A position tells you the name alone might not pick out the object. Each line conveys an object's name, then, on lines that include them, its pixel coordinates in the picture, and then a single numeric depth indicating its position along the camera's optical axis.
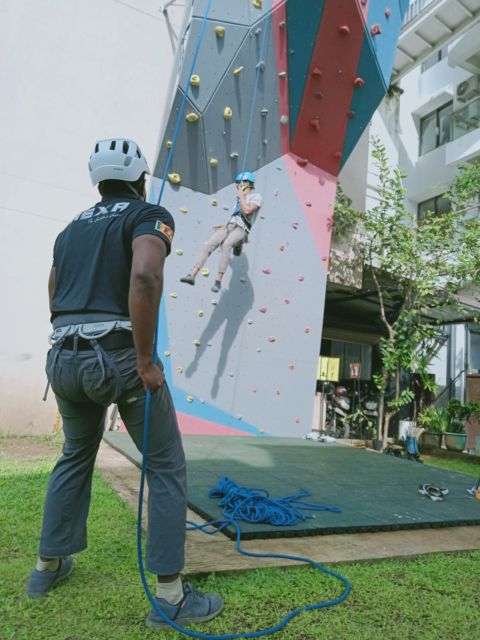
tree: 6.62
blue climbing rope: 1.39
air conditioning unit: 11.68
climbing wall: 5.21
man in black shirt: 1.45
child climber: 5.18
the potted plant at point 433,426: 7.43
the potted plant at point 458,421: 7.12
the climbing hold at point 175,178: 5.19
